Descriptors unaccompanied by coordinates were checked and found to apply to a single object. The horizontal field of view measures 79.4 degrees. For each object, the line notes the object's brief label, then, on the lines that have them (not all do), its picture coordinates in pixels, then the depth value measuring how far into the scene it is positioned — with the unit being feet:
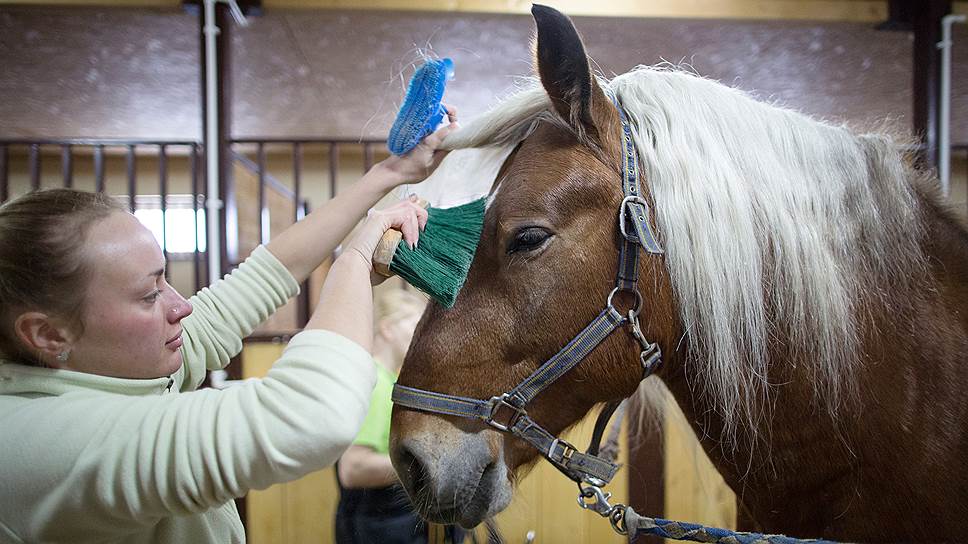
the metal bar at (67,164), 9.55
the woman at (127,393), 2.07
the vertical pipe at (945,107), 8.30
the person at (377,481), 5.37
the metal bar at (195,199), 8.65
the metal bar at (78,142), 9.27
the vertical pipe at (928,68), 8.43
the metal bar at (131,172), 9.62
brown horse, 3.05
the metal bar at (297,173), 9.50
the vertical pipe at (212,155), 8.23
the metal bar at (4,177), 9.47
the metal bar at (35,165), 9.52
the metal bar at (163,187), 9.66
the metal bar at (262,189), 9.40
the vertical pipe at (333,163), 9.62
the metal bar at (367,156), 8.92
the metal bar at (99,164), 9.58
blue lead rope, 2.81
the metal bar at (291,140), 8.64
